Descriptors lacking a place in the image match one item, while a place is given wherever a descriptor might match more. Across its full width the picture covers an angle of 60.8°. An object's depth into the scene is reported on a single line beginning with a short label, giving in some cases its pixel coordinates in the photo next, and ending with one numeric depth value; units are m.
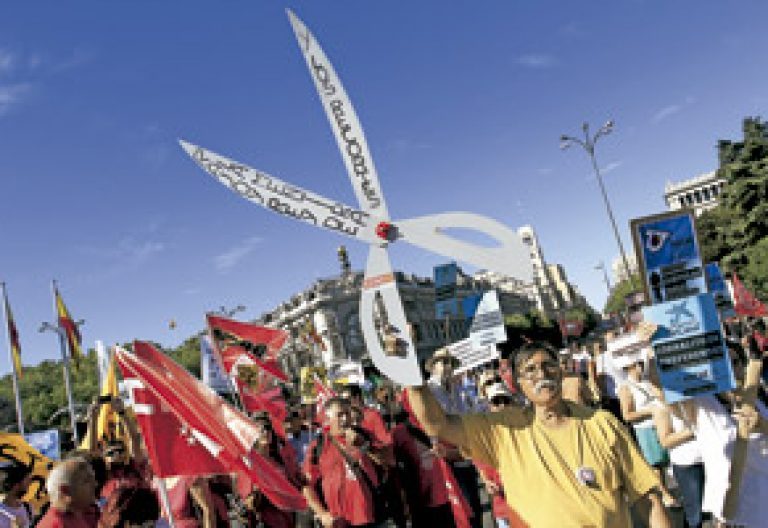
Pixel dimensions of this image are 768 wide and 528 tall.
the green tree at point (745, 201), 39.03
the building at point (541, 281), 147.26
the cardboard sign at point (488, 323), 6.68
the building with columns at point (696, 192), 104.12
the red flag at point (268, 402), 8.09
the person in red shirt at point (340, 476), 4.62
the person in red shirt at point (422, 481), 5.25
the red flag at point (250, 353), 8.71
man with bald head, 3.16
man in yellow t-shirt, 2.43
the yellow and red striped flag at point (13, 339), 17.83
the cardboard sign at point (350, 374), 11.66
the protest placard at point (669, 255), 3.69
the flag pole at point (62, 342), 18.44
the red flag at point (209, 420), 3.66
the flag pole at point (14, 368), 16.43
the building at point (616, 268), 159.05
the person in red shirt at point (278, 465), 5.00
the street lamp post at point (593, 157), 27.75
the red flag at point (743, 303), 12.84
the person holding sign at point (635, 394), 5.43
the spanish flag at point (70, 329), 18.44
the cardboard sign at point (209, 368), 9.34
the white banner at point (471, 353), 6.30
